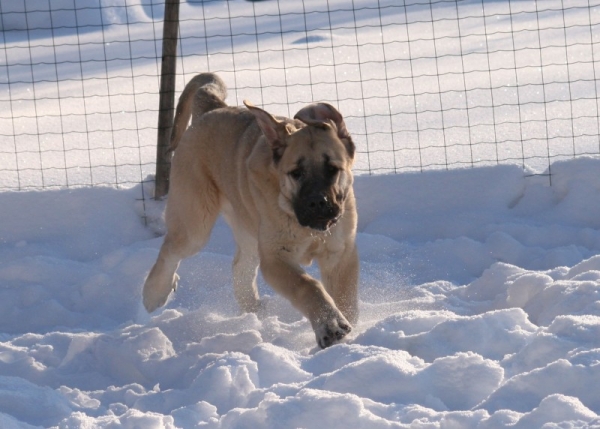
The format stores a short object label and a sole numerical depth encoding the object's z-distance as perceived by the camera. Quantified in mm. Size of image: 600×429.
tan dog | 9242
